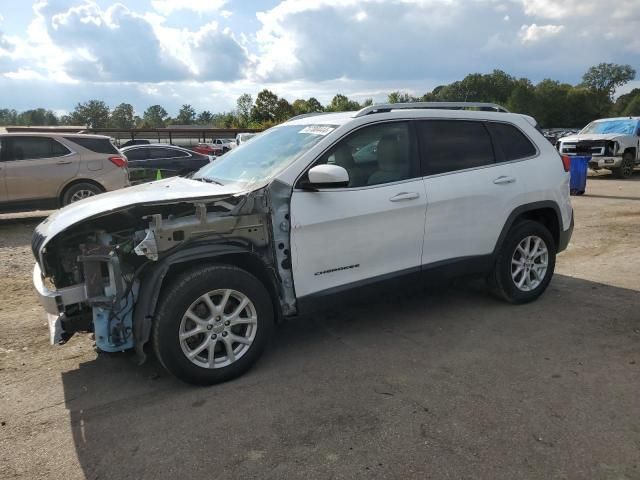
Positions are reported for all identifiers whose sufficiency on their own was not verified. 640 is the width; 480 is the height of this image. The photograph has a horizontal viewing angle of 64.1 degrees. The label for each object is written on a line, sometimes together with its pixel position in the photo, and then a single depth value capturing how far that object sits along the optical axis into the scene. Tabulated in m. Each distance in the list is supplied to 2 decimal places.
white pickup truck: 17.17
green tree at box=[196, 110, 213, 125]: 154.99
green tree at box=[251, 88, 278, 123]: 76.94
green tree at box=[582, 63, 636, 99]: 121.56
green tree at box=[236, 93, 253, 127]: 90.00
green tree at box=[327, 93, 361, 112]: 89.11
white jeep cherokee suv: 3.34
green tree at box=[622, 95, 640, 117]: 87.19
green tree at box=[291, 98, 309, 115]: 78.97
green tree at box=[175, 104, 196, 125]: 144.88
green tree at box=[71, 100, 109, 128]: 103.25
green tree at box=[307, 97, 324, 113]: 83.64
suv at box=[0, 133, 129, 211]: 9.44
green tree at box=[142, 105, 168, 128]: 138.19
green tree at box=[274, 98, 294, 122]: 76.38
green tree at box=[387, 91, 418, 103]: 75.12
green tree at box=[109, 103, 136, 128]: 112.13
